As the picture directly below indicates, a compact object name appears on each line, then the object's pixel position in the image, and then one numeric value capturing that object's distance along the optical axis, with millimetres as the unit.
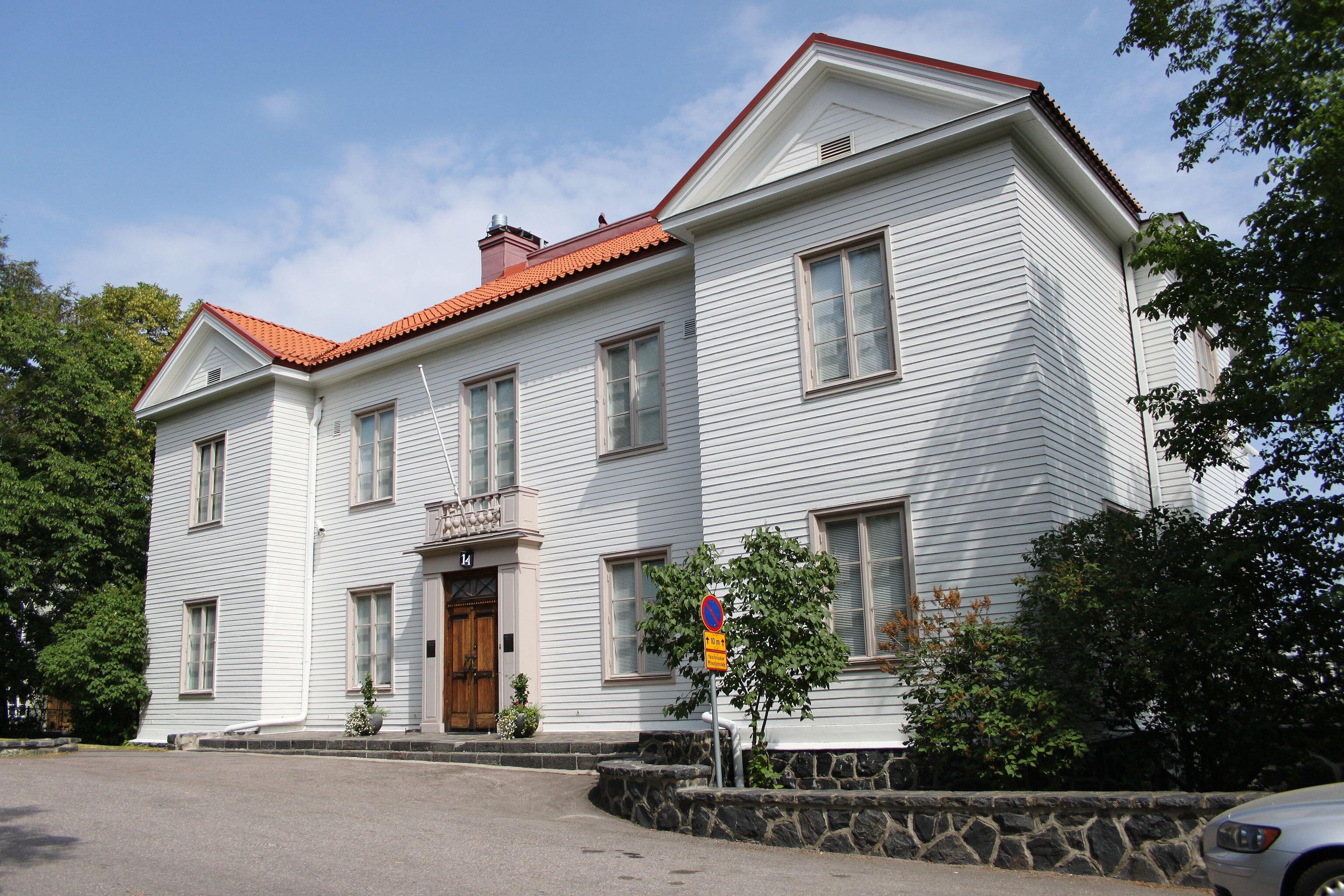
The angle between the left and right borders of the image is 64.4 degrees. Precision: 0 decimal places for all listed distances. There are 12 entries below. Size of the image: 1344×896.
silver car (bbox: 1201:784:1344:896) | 5570
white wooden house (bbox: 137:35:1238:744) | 12172
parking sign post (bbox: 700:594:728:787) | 10211
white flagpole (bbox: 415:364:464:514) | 17438
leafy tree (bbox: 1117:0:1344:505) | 9742
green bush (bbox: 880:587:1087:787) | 9547
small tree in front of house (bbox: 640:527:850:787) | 10812
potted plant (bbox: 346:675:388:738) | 17578
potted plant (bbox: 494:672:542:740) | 15398
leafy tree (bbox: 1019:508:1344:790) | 9492
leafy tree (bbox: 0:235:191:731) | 22812
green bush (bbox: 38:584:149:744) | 20656
